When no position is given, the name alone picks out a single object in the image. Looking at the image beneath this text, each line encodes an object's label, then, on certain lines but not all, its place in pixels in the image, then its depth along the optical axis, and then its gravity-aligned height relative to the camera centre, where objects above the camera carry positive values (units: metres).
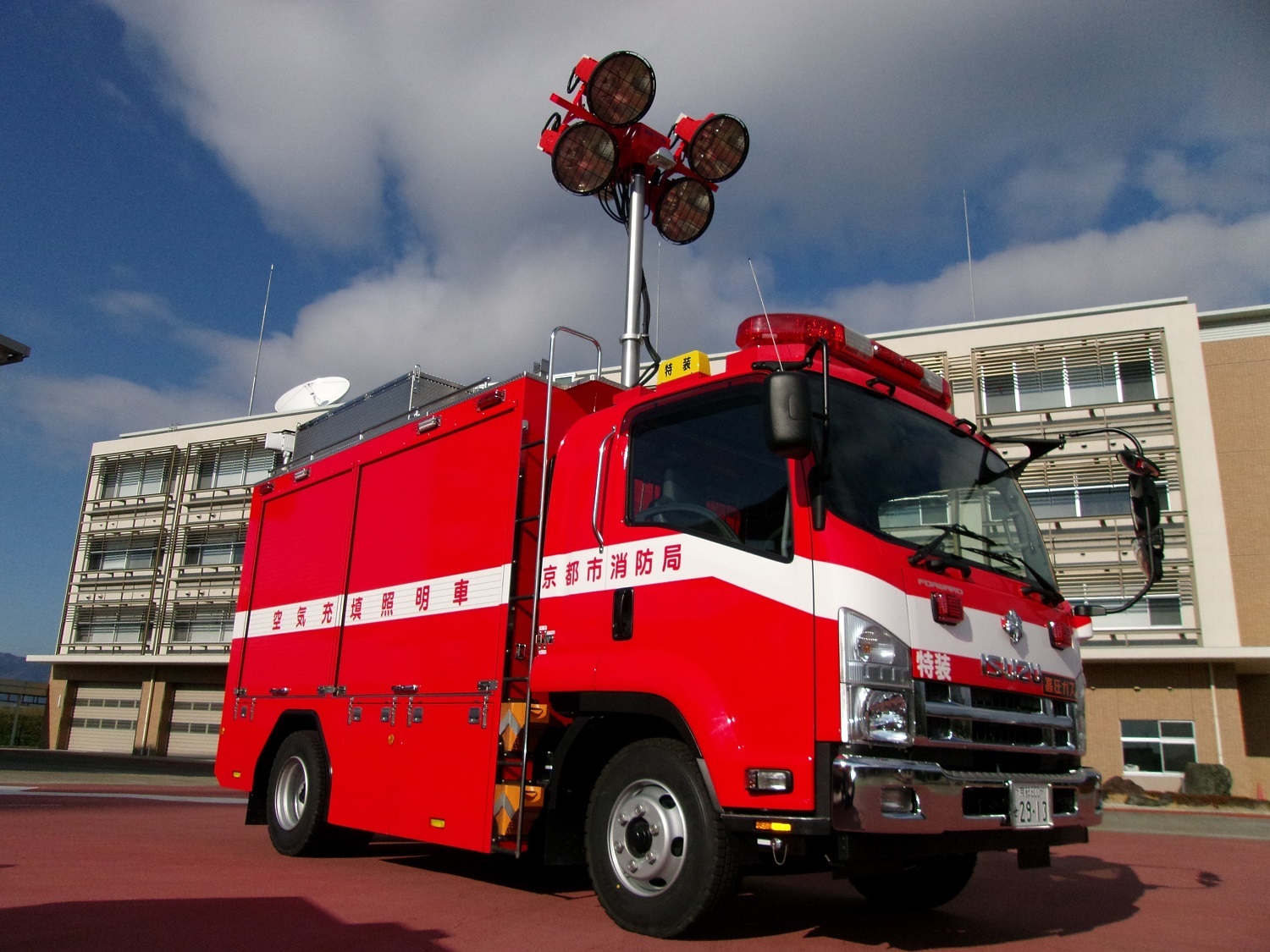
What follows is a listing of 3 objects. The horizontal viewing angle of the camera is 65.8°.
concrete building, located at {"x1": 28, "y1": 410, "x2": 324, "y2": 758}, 41.22 +5.71
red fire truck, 4.46 +0.53
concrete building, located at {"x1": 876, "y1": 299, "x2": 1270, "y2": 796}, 25.75 +6.96
